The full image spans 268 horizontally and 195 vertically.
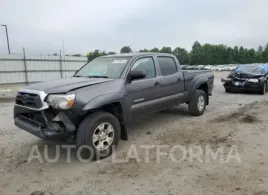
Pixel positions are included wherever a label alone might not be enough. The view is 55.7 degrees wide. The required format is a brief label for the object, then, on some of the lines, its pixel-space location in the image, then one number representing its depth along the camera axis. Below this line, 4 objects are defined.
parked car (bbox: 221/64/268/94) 11.56
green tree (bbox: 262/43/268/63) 74.74
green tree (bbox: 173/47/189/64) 89.50
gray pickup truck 3.90
